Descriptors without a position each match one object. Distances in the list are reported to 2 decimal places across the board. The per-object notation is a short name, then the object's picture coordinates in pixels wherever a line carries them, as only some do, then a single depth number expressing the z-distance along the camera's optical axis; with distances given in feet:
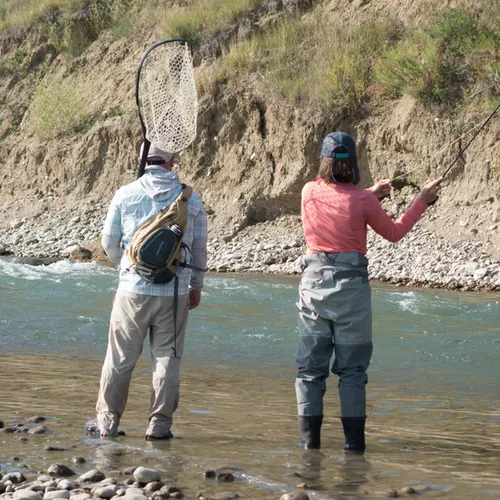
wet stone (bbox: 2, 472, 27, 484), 24.49
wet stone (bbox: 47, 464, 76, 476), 25.32
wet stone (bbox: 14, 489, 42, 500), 22.43
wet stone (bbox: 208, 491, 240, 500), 23.61
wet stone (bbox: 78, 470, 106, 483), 24.75
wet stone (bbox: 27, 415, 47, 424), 31.99
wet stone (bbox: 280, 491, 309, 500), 23.39
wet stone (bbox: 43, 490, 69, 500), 22.86
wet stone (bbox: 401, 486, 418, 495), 24.41
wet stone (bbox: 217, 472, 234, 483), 25.30
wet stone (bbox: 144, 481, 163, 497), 23.71
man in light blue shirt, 29.71
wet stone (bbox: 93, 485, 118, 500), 23.22
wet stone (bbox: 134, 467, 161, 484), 24.79
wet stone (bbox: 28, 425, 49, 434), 30.22
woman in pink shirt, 28.35
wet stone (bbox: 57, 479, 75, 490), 23.83
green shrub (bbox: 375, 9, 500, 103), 93.06
